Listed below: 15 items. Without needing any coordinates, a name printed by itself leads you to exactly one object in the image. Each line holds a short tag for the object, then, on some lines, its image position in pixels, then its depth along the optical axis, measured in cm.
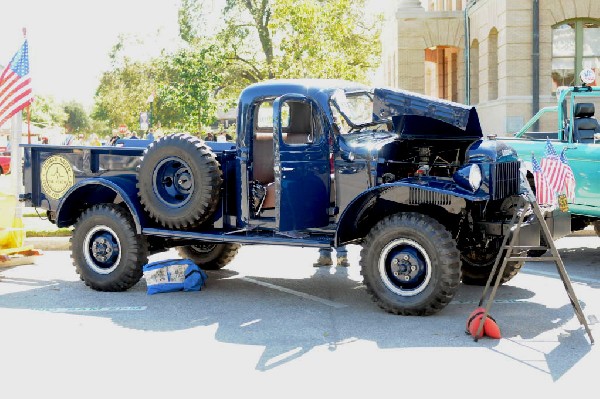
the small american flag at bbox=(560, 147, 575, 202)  869
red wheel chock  656
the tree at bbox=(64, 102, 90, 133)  12606
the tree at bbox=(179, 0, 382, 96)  2711
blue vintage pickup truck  740
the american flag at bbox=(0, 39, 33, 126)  1229
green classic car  1037
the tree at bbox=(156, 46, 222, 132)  3244
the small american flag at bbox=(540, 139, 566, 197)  847
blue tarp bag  870
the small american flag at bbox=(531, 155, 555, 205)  777
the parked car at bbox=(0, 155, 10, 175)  3667
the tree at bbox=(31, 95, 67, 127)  10878
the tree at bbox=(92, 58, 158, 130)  5766
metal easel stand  648
